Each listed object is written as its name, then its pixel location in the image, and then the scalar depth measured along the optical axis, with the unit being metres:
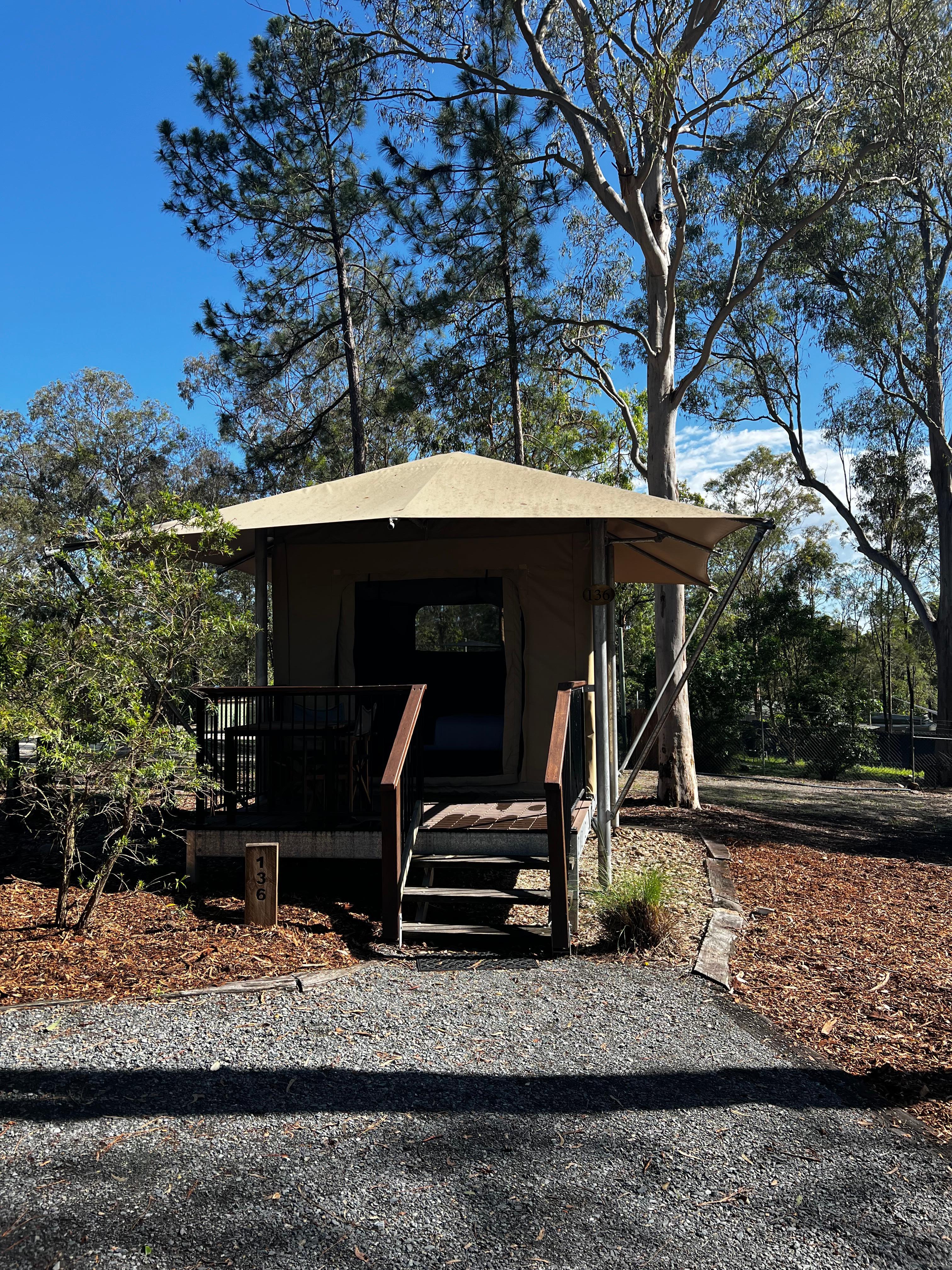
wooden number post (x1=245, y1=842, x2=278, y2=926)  5.07
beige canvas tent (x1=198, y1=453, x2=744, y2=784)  6.82
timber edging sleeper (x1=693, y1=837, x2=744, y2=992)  4.65
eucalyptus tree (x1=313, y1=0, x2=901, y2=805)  10.43
